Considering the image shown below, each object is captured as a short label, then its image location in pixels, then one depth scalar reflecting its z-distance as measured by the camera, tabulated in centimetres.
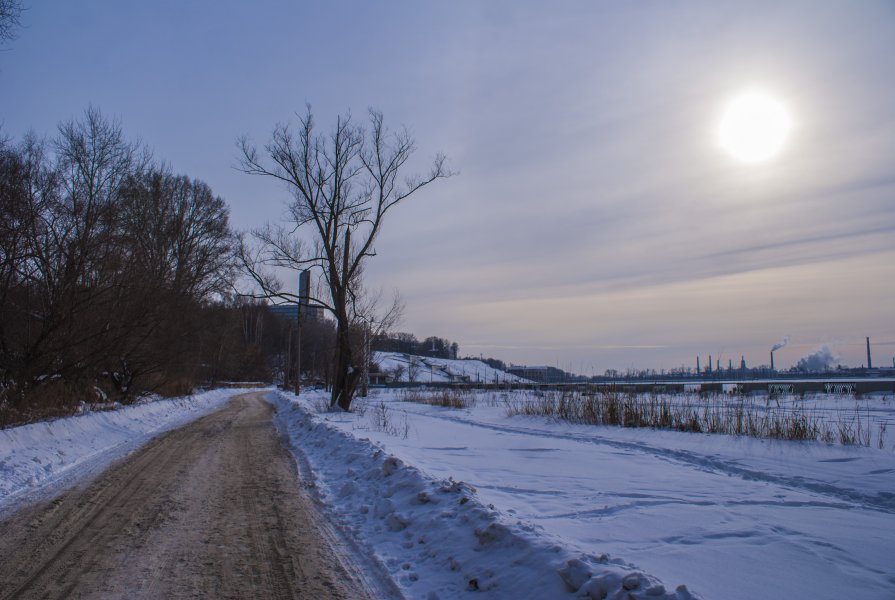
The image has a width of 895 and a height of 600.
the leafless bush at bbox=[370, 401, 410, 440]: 1470
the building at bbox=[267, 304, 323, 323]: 8976
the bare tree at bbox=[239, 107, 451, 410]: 2322
